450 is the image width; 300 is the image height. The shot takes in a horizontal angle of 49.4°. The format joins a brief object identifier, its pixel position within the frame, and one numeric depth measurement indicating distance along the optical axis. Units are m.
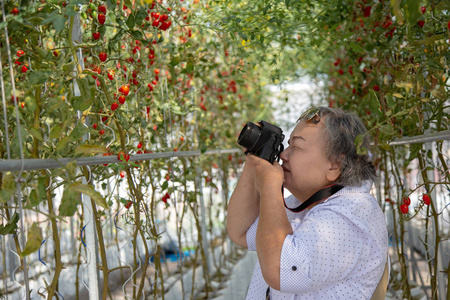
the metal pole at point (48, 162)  0.80
